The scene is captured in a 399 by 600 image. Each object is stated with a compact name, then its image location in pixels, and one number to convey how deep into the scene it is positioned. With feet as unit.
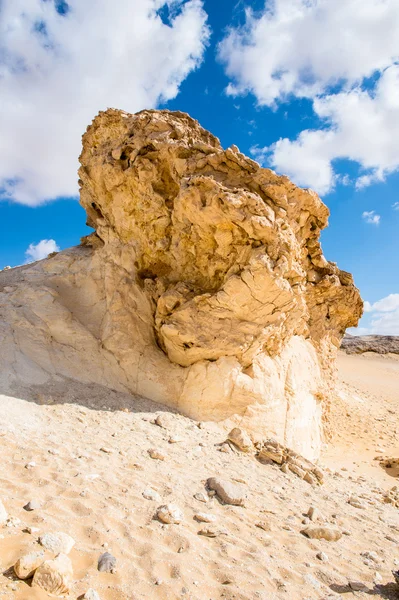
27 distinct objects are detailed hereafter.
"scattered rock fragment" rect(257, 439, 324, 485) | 19.95
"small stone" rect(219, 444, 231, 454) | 20.31
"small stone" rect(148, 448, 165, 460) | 17.38
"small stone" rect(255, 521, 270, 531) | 13.30
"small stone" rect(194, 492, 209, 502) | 14.21
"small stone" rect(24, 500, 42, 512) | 11.24
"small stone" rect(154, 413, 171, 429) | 21.53
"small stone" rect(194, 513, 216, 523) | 12.84
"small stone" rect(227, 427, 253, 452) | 21.08
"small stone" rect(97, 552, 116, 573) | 9.53
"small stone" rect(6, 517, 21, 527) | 10.23
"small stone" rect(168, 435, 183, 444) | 19.80
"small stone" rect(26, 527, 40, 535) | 10.08
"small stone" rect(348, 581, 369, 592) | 10.58
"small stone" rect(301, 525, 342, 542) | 13.38
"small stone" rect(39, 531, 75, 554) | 9.59
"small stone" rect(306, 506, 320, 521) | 14.88
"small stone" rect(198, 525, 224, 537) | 12.10
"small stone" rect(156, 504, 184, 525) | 12.15
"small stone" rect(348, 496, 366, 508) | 18.10
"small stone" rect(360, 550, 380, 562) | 12.71
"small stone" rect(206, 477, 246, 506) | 14.57
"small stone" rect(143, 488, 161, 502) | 13.48
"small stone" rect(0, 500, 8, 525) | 10.17
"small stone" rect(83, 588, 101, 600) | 8.50
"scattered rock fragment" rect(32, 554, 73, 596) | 8.40
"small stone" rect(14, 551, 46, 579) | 8.51
